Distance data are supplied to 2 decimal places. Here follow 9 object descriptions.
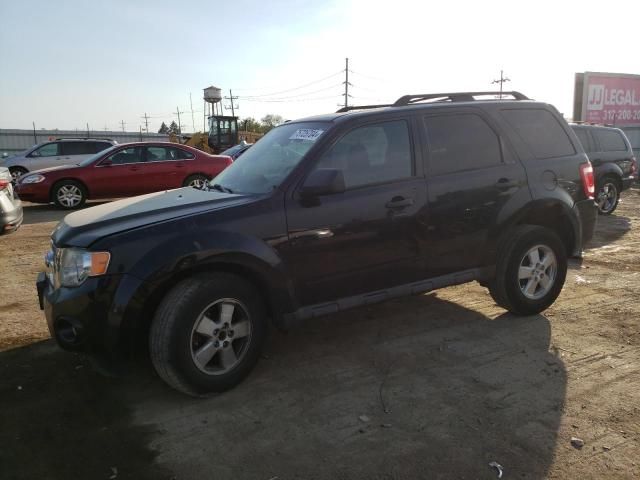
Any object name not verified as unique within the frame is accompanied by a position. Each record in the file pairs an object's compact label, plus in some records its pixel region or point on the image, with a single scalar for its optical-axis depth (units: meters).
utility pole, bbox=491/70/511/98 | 60.47
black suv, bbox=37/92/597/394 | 3.01
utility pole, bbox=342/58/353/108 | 61.71
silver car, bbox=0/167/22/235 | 6.30
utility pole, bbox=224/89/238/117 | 84.73
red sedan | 11.37
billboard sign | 22.84
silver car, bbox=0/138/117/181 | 15.38
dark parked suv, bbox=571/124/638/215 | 9.77
